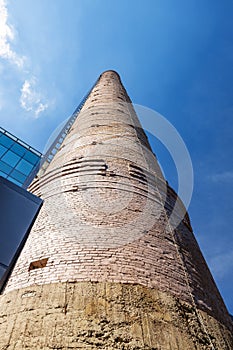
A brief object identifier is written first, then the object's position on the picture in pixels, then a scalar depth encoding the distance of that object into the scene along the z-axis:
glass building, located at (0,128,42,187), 16.48
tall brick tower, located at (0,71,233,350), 2.54
